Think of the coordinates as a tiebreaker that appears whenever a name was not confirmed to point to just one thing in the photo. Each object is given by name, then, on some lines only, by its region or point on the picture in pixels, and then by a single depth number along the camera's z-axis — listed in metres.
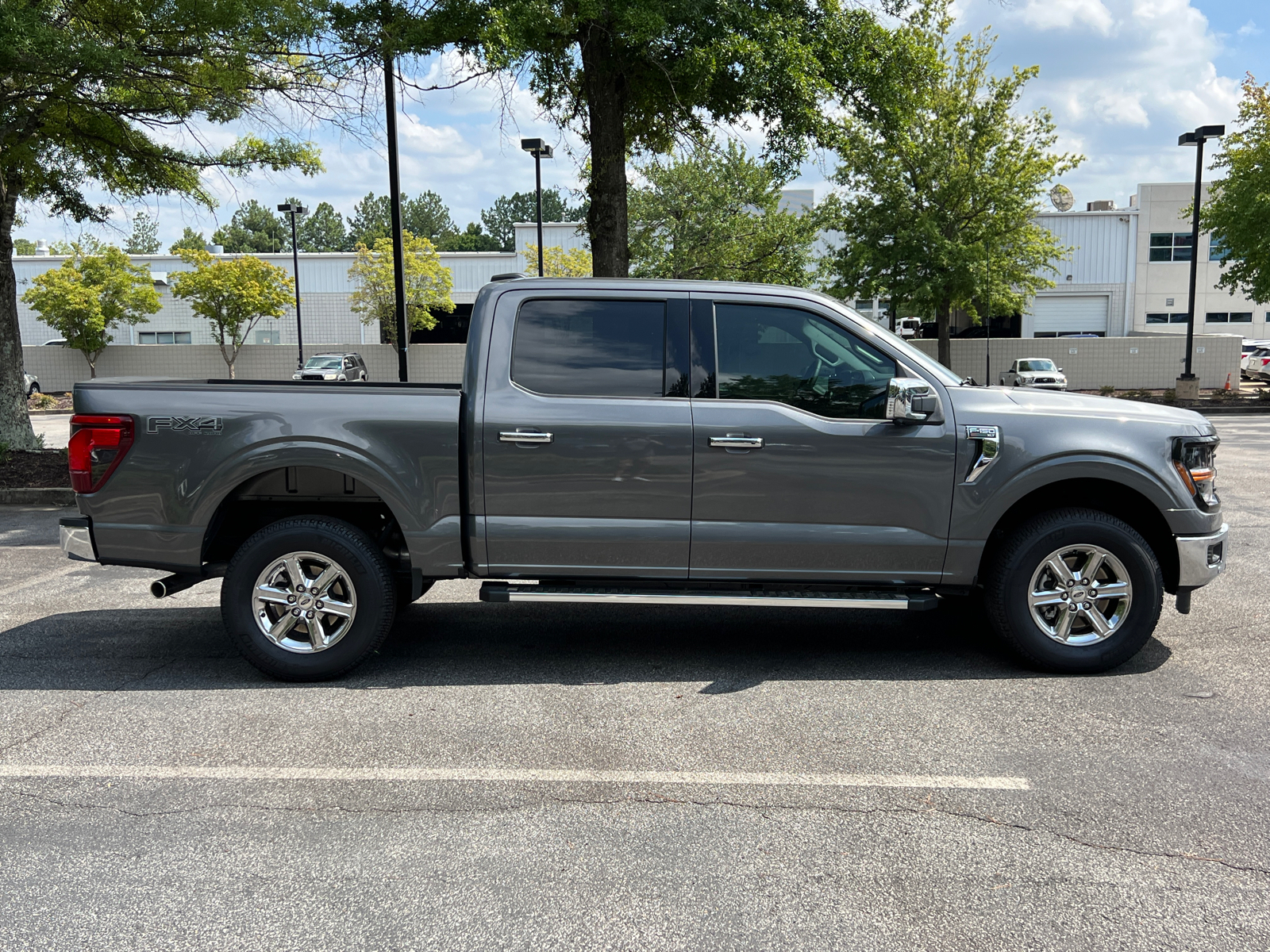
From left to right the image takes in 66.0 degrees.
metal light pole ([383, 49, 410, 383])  14.11
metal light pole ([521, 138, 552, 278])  27.60
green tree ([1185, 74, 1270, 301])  25.50
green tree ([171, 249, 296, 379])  38.56
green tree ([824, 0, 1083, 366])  30.08
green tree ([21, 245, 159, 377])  36.75
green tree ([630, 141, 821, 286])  29.23
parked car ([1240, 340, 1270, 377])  40.63
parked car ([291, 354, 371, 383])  35.44
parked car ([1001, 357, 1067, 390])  32.75
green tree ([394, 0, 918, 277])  11.32
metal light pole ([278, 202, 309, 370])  37.31
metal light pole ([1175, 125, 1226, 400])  25.88
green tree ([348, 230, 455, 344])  41.47
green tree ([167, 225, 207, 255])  68.62
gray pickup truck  5.16
